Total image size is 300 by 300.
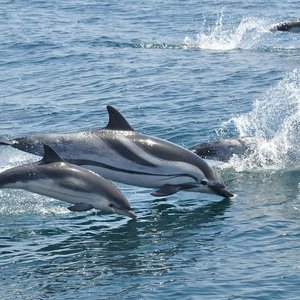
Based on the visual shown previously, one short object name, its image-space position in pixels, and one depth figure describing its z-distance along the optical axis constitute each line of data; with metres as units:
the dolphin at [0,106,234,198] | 17.08
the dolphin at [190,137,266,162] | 20.66
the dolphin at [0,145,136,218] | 16.16
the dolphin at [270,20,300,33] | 35.41
